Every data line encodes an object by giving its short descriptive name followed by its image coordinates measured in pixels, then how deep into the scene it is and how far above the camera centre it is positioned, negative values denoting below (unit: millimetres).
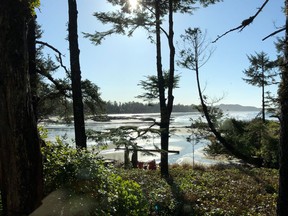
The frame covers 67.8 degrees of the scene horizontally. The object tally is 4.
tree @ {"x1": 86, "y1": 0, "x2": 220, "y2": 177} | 11458 +4526
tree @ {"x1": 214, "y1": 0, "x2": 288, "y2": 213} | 4675 -1284
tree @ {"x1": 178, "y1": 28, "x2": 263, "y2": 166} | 14126 +3206
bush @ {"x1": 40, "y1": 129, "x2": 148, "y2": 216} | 2818 -1037
